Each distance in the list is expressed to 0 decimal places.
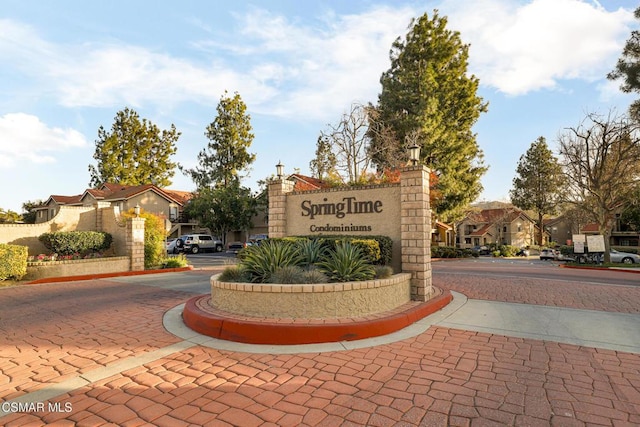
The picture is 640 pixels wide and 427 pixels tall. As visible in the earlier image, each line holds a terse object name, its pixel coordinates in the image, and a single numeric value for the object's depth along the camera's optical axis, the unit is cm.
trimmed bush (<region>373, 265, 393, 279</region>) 642
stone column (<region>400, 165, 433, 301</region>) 691
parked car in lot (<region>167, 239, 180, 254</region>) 2966
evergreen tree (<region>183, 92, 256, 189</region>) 3662
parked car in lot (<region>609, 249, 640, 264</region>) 2272
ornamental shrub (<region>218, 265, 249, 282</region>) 641
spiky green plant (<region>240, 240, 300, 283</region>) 638
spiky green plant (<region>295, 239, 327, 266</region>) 706
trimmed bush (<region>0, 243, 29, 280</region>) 1011
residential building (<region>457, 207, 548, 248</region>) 5284
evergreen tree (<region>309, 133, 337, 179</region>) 2320
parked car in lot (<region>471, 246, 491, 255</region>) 4249
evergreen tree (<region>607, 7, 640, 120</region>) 1689
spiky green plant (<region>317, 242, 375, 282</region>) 604
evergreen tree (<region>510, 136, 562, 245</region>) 4647
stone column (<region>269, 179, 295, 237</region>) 938
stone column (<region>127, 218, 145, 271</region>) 1295
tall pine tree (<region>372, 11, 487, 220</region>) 2416
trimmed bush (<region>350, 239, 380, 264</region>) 696
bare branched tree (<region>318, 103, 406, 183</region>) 2139
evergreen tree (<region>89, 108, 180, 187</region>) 4016
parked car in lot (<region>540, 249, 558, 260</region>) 3340
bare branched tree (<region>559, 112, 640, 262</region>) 1928
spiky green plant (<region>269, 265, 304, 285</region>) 586
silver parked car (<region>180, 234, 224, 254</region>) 2986
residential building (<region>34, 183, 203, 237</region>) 3208
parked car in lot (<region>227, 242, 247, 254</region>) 3247
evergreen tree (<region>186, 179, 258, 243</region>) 3281
